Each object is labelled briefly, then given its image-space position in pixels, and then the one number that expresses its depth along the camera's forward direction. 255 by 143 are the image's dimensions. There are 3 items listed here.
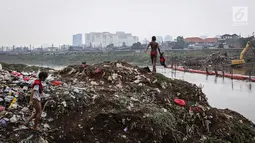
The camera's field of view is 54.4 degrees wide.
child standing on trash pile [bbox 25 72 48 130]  4.27
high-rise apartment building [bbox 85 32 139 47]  132.38
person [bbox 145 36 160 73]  8.76
